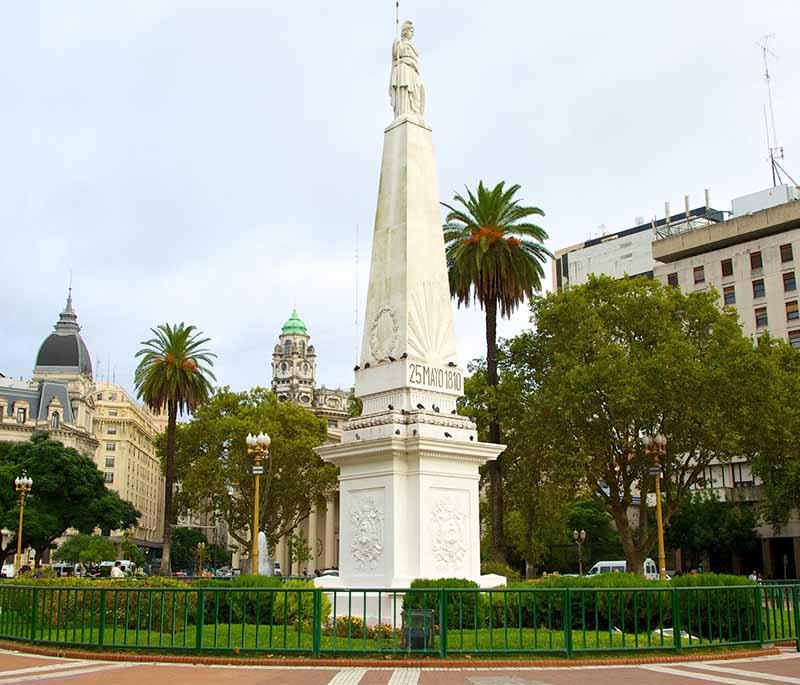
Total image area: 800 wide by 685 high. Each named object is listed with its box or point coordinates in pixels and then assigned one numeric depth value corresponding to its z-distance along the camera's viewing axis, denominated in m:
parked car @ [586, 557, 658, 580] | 53.01
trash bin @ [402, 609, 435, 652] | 13.19
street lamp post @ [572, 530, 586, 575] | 56.09
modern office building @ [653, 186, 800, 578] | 61.31
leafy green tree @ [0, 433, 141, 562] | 64.31
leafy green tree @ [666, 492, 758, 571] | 58.69
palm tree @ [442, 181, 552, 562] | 37.72
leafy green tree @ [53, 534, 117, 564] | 68.19
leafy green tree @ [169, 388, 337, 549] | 58.62
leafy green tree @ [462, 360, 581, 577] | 37.09
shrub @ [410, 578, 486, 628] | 13.38
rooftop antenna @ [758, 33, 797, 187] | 75.06
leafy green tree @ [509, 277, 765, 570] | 35.25
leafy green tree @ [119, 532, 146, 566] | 90.06
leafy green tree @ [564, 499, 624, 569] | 69.06
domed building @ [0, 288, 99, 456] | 101.75
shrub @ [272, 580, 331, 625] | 13.55
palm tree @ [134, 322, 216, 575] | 51.72
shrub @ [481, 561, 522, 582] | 29.47
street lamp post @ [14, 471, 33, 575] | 41.61
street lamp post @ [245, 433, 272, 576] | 28.60
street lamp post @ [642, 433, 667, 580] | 26.91
